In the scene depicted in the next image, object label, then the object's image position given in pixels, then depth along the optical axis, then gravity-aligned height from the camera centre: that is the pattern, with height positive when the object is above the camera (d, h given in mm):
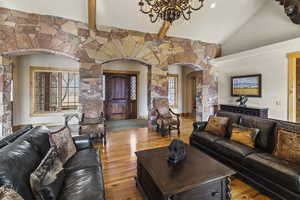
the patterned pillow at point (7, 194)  817 -525
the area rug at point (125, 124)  5240 -947
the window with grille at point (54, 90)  5301 +358
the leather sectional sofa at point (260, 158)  1688 -810
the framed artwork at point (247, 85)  4836 +481
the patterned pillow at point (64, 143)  1883 -579
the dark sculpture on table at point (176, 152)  1818 -646
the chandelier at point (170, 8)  2357 +1473
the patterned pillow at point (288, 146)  1820 -590
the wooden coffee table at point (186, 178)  1413 -787
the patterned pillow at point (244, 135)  2364 -578
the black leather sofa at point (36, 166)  1121 -613
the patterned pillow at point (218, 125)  2888 -516
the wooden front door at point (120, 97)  6629 +108
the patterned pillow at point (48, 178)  1141 -669
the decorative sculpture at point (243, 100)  4969 -19
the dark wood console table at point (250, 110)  4473 -342
